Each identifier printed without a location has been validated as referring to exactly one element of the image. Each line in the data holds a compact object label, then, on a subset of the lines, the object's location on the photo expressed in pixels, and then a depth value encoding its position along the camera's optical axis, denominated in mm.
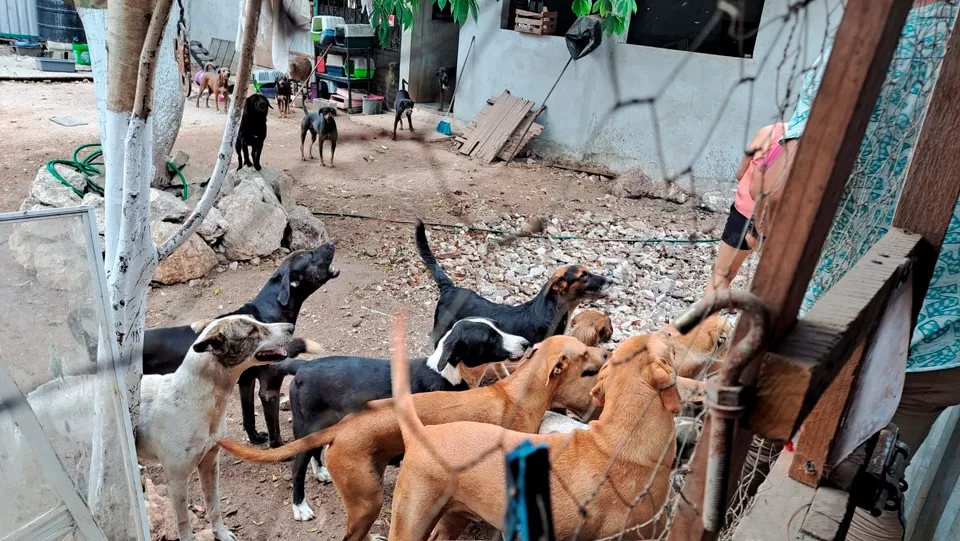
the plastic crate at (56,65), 14875
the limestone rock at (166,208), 5643
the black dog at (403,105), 10836
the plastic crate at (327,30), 11640
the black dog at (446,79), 11742
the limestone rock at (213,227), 5816
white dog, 2695
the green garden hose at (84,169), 6055
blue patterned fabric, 1782
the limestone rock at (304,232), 6320
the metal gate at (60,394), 1882
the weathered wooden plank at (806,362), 764
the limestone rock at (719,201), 7793
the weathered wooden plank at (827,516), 1509
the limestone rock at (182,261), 5391
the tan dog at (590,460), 2115
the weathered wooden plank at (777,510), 1520
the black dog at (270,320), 3383
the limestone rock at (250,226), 5875
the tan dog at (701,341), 2785
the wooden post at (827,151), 671
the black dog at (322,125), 9172
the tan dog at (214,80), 12492
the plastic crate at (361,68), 13203
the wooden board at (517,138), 10023
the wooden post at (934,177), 1396
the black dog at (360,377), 3121
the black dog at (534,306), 4129
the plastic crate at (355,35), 12430
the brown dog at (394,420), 2691
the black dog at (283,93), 11820
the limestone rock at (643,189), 8273
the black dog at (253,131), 8320
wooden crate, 9648
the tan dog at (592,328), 3875
